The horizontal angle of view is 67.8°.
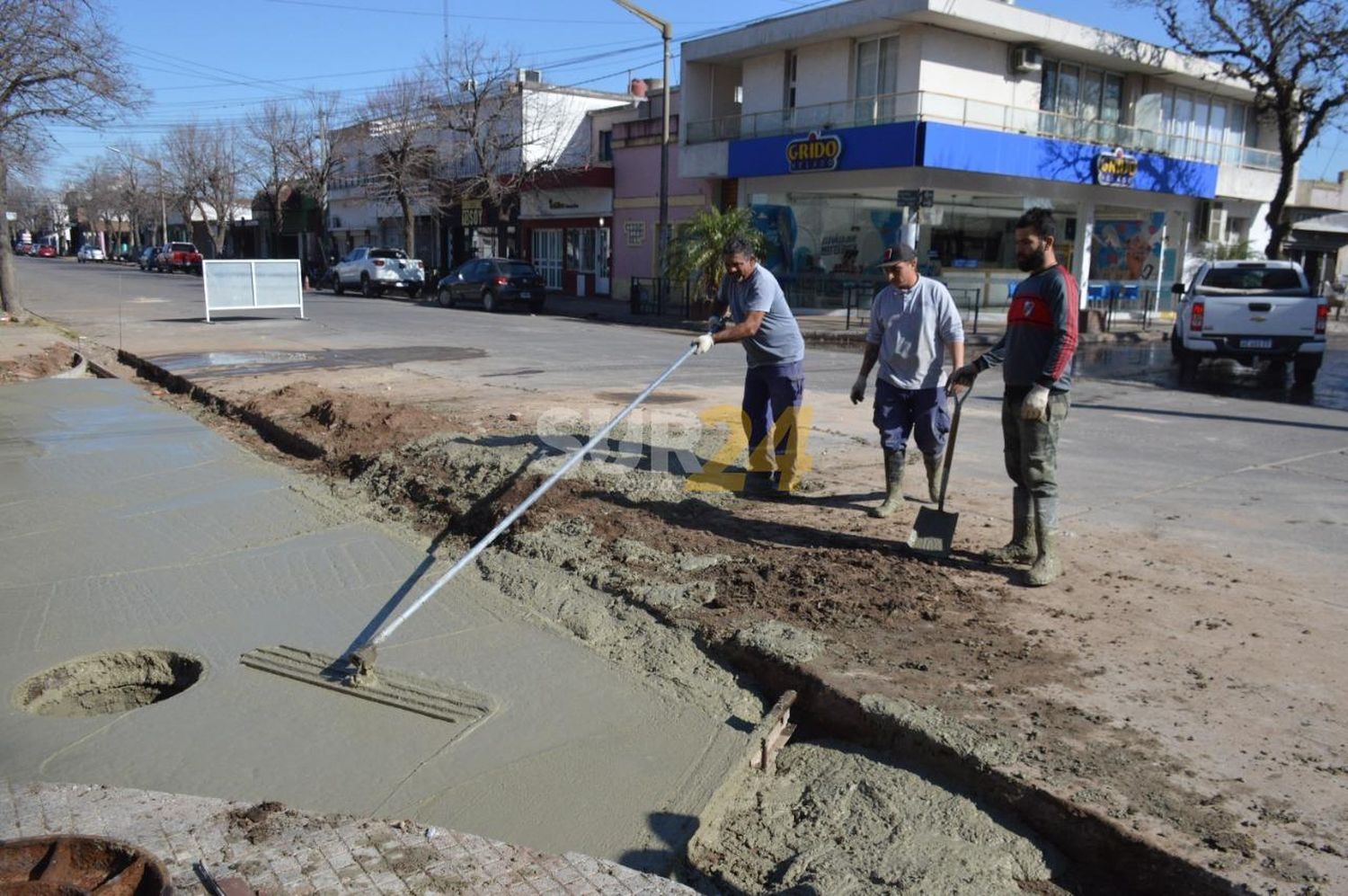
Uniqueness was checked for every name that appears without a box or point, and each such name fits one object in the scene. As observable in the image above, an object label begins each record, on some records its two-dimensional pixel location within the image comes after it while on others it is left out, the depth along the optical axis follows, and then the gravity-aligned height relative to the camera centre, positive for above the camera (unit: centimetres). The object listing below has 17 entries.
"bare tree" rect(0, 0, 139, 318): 1870 +373
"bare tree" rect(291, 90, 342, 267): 4678 +520
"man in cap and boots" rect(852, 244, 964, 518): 612 -43
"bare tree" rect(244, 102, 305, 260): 5022 +568
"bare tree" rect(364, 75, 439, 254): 3850 +482
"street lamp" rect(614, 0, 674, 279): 2397 +302
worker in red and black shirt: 496 -40
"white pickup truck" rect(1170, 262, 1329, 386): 1450 -32
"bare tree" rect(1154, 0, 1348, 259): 2442 +588
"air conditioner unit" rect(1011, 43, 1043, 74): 2556 +582
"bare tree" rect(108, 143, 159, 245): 7719 +575
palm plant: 2378 +88
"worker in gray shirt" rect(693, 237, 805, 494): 653 -42
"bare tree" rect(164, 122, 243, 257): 6106 +606
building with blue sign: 2414 +377
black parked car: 2862 -23
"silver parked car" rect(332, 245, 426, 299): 3525 +1
